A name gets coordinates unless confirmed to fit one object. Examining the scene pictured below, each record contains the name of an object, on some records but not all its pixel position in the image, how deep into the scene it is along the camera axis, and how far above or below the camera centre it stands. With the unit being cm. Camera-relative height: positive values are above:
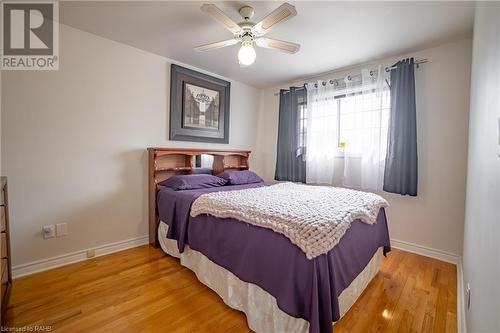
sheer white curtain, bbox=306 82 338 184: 317 +41
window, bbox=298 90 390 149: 271 +63
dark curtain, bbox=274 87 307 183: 351 +34
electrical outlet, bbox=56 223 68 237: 213 -75
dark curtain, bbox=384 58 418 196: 250 +34
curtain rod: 251 +116
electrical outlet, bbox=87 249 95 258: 231 -106
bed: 114 -70
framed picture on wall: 295 +73
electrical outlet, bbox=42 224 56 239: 207 -75
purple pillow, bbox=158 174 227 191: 248 -30
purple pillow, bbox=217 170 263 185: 296 -27
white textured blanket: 119 -35
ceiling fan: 158 +105
